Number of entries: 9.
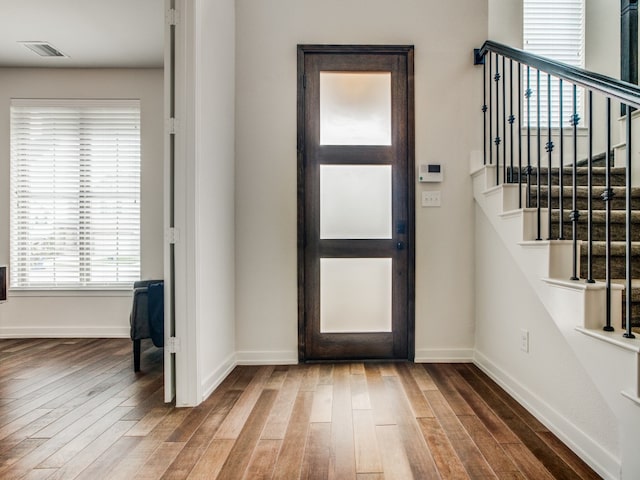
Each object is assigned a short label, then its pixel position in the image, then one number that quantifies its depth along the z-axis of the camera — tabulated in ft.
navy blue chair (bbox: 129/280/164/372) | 9.75
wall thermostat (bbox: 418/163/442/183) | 9.96
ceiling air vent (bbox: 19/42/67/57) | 11.57
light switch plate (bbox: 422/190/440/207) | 10.02
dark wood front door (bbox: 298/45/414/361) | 10.04
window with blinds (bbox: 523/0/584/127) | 11.80
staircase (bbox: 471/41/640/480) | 4.81
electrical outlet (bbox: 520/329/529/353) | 7.48
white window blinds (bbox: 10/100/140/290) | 13.03
